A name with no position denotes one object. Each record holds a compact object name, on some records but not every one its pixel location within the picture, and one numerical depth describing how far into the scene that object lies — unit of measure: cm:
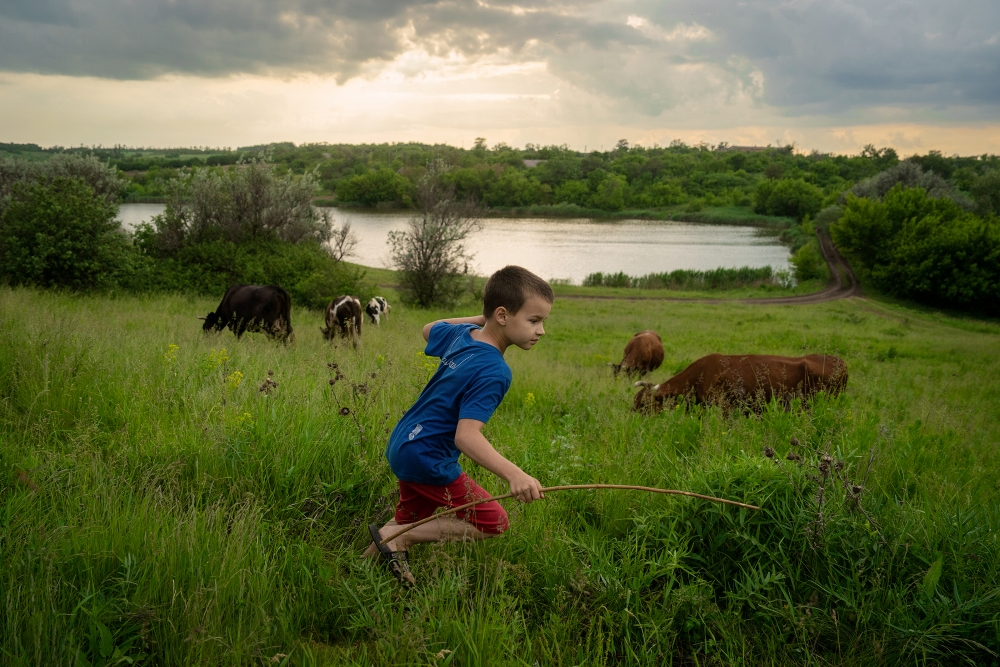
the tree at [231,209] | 2328
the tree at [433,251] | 2877
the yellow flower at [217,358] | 548
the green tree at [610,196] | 11331
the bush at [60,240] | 1545
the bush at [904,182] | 6400
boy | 285
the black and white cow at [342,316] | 1425
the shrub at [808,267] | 4956
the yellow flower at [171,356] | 534
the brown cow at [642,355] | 1287
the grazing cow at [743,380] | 741
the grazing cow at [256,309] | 1170
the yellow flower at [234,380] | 466
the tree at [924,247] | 4022
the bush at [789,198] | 10025
